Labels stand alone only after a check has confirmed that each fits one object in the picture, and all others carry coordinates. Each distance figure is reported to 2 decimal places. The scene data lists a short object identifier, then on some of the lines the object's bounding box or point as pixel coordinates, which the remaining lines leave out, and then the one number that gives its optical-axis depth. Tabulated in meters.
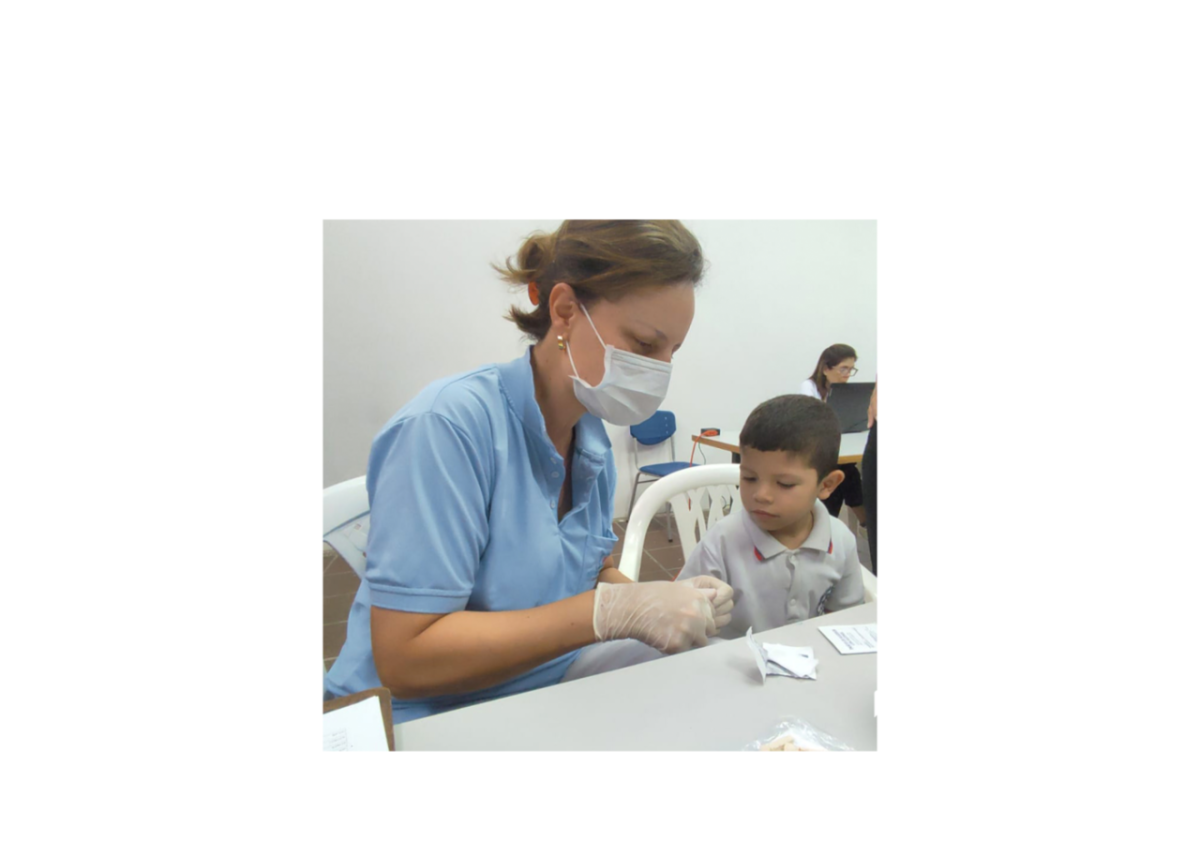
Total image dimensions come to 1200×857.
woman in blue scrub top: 0.54
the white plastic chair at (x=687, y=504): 0.75
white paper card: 0.64
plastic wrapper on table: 0.49
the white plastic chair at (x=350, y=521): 0.59
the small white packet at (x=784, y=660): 0.59
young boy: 0.70
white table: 0.51
